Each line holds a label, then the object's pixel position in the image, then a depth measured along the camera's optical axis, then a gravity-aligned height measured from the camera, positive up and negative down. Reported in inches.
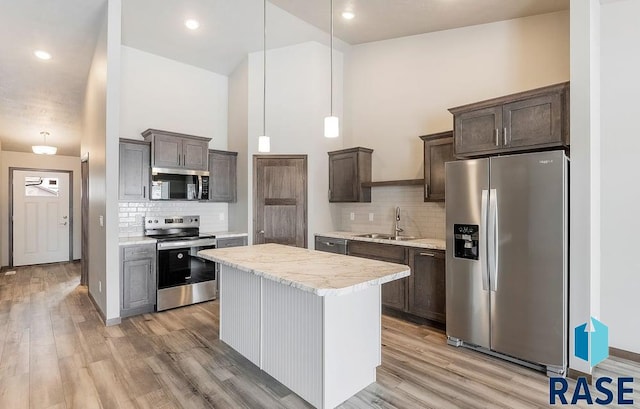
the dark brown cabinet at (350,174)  187.3 +16.1
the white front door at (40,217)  292.8 -12.5
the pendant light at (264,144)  129.3 +22.5
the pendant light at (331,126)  106.3 +24.2
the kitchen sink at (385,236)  168.2 -18.1
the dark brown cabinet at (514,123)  106.7 +27.3
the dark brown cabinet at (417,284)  139.9 -35.6
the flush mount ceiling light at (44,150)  251.8 +40.6
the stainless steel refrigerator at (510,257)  102.0 -18.3
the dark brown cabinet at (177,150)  172.6 +28.0
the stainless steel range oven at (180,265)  165.0 -31.9
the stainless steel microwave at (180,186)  175.6 +9.3
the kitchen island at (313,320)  82.7 -32.3
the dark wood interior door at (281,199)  194.5 +2.0
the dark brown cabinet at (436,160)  150.2 +19.0
